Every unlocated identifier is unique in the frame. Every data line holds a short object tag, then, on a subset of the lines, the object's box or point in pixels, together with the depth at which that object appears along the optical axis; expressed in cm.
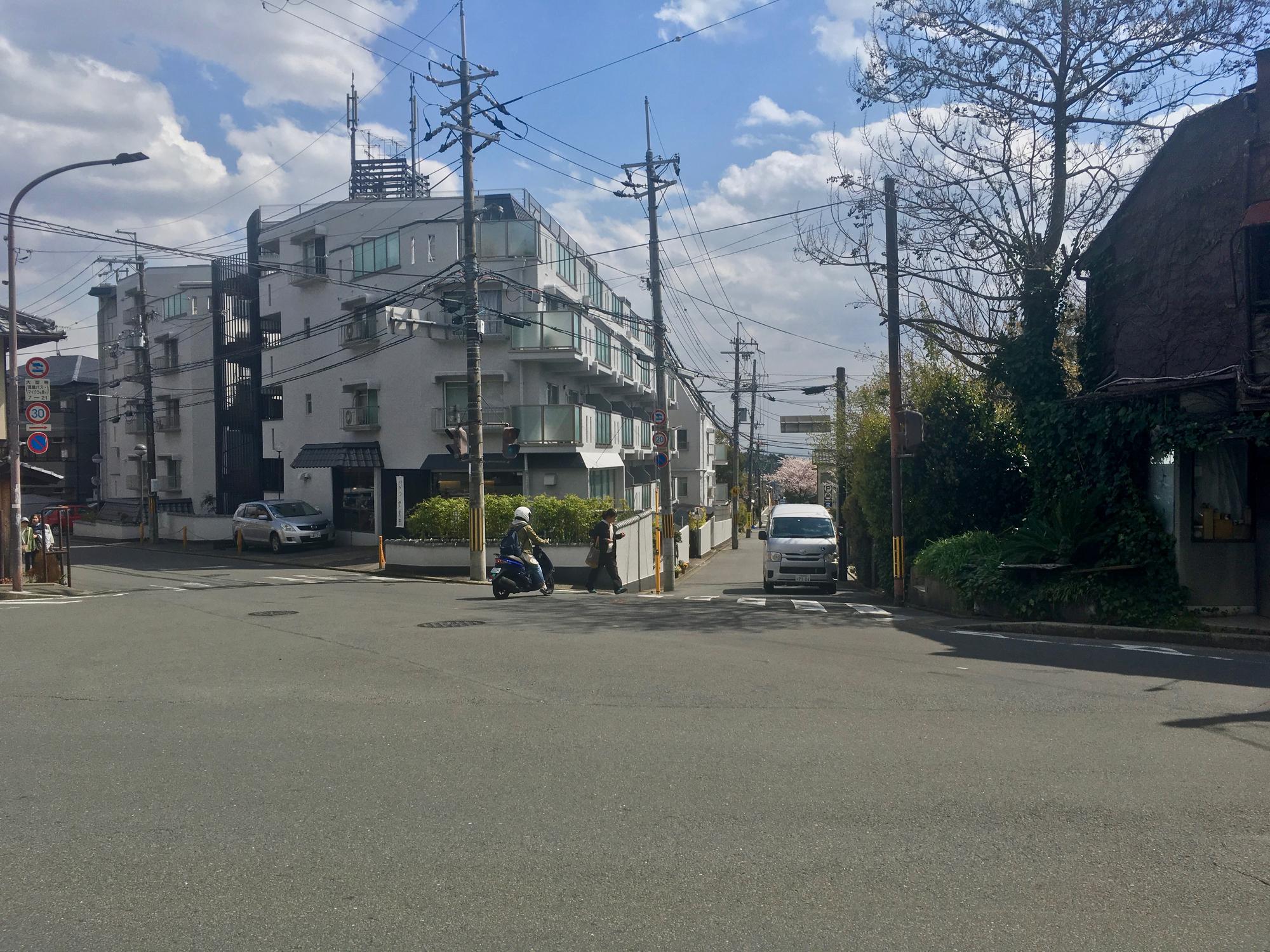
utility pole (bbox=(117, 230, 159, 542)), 3956
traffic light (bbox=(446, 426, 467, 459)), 2245
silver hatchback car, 3391
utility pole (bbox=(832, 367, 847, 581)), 2994
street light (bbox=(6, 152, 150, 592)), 1977
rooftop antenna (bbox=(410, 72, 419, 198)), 3878
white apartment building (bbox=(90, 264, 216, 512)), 4781
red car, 4859
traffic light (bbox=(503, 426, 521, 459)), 2292
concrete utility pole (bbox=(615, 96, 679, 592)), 2447
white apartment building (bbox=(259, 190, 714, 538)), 3244
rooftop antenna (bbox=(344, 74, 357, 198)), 4253
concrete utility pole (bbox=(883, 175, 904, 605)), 1922
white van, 2306
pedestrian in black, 2020
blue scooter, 1831
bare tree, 1625
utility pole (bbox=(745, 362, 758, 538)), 5560
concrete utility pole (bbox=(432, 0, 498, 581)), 2309
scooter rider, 1847
